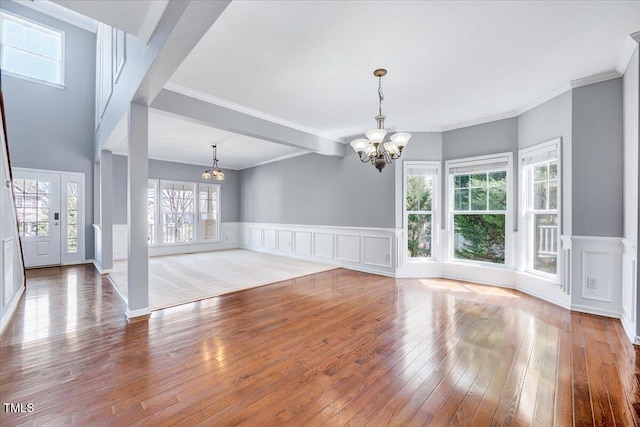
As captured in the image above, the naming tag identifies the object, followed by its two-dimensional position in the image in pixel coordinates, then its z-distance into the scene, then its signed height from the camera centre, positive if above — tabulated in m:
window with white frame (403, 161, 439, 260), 5.27 +0.08
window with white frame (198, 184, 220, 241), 8.74 +0.08
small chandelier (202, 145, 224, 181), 6.83 +0.99
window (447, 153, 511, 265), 4.57 +0.09
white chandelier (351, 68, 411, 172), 3.04 +0.80
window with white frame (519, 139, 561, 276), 3.84 +0.10
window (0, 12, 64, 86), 5.67 +3.51
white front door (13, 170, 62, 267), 5.80 -0.04
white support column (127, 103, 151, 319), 3.12 -0.01
